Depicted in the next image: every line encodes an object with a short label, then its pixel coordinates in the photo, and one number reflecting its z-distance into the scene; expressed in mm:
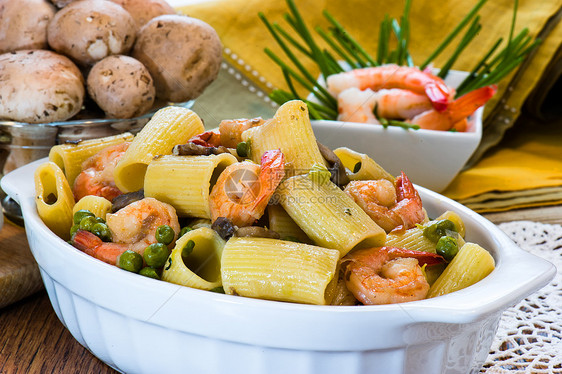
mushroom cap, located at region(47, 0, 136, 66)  666
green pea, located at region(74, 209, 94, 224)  533
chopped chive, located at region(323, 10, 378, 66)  830
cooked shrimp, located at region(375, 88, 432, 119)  731
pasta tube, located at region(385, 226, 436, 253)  536
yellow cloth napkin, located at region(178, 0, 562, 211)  811
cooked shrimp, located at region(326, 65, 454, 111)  733
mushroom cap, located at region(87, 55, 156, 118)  656
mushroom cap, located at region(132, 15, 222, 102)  691
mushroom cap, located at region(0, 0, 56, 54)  671
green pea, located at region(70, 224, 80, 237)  529
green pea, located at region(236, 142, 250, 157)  548
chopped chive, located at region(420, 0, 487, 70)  792
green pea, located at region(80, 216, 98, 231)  523
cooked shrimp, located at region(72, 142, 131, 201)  566
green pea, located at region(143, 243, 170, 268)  511
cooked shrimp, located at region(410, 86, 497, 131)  725
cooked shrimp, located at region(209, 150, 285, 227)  516
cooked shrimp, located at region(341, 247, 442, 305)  492
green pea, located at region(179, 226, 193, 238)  526
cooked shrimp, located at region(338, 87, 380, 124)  728
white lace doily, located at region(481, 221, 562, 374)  540
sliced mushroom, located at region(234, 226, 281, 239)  511
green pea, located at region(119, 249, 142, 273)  503
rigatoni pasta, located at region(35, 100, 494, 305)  497
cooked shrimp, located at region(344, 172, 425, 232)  543
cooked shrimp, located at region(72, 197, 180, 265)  519
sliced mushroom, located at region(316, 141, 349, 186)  556
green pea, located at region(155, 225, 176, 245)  518
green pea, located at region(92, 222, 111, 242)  522
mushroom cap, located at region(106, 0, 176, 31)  731
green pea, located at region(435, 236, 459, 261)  526
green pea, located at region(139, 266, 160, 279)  505
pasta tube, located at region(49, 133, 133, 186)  584
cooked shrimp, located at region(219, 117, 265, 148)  567
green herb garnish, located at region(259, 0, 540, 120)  765
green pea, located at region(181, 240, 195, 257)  511
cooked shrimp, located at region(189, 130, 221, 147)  556
